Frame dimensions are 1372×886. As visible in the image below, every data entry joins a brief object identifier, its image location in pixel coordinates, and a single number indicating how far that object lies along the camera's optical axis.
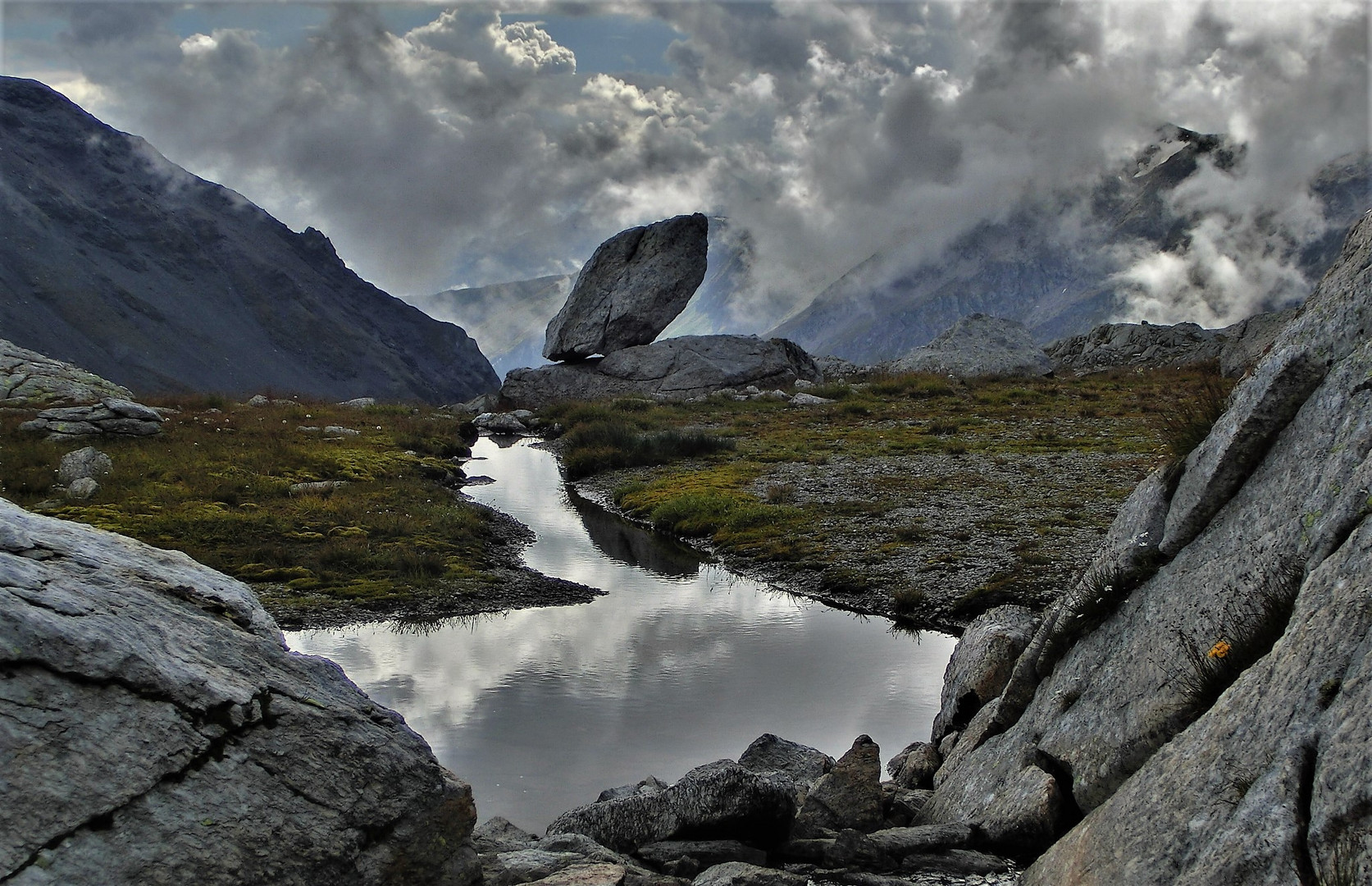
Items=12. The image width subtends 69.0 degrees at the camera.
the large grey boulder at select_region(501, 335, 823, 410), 82.06
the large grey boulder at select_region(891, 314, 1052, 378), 95.75
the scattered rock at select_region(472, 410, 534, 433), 77.50
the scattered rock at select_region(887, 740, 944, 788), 12.58
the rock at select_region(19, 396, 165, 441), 41.09
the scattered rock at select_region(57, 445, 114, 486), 32.69
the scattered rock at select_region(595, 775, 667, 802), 12.78
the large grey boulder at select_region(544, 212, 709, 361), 84.94
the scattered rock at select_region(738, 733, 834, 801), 13.50
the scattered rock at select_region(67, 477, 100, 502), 30.86
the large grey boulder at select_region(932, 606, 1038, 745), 12.59
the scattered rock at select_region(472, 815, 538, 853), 9.38
